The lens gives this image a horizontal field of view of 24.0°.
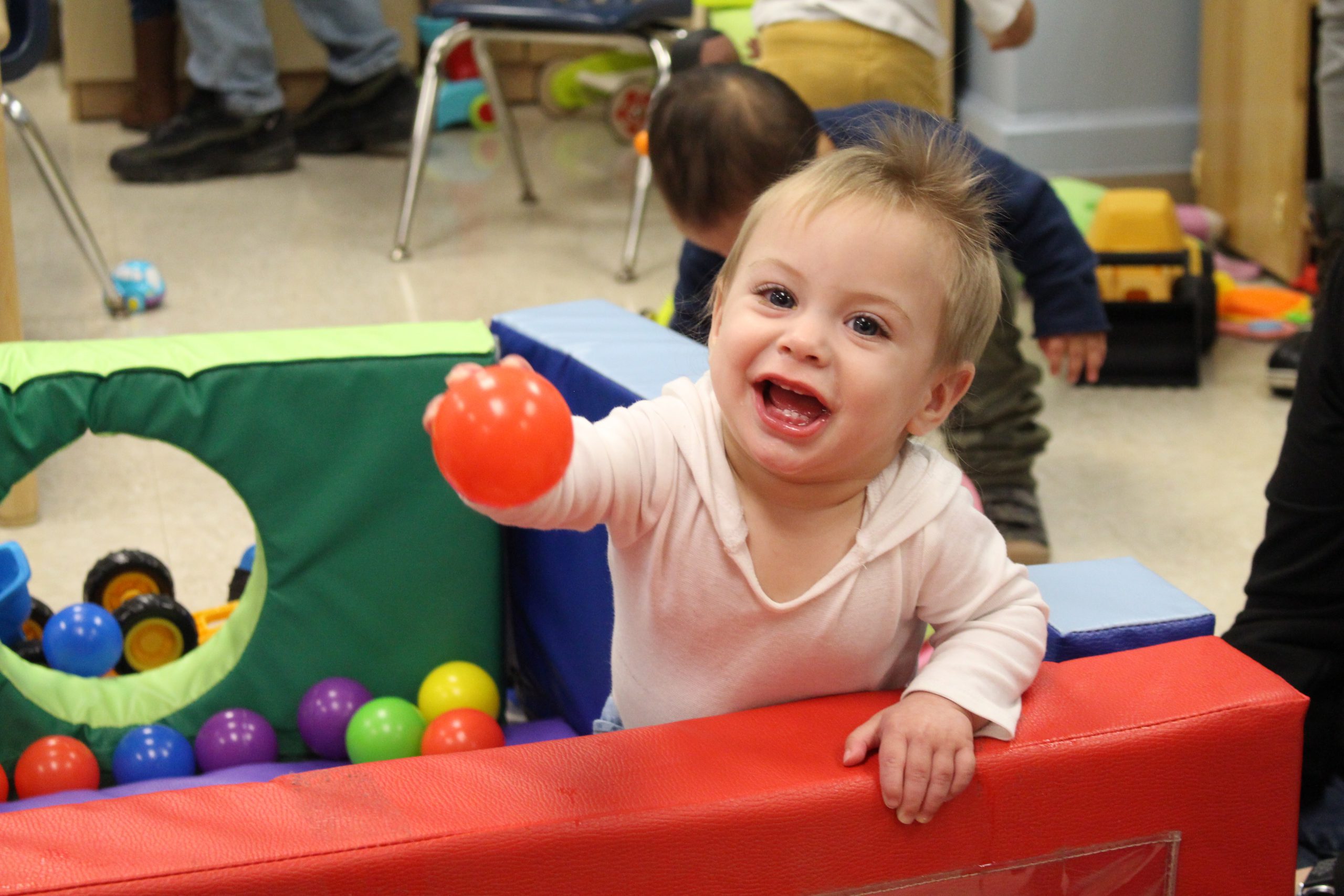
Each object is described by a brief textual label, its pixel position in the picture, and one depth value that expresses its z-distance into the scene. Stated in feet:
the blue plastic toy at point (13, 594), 8.36
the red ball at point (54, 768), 8.08
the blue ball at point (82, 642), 8.43
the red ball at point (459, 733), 8.19
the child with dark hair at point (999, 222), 8.42
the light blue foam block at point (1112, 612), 7.01
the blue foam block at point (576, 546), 7.85
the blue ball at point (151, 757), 8.21
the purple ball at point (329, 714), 8.33
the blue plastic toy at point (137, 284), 11.78
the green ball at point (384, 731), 8.25
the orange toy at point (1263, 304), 11.65
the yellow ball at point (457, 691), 8.37
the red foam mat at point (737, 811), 6.30
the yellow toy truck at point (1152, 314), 11.03
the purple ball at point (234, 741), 8.27
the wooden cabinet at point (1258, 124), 11.69
